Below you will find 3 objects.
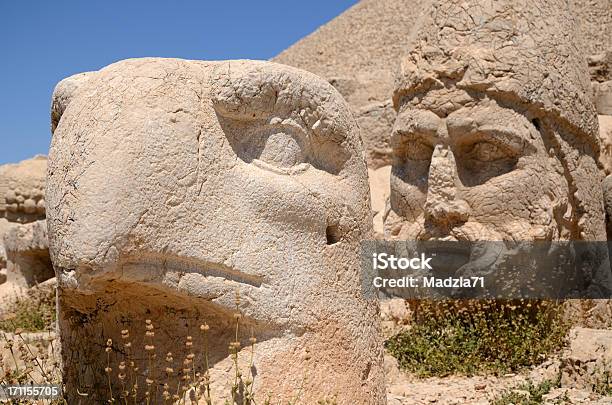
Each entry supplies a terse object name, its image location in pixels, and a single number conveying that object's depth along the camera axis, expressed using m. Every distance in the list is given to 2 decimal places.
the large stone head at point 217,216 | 2.41
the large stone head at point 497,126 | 5.30
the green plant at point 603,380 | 4.15
